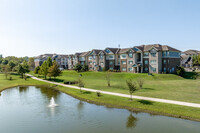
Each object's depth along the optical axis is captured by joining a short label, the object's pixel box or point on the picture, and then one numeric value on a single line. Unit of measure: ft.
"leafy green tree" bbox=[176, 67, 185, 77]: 181.27
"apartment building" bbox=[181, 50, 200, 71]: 293.66
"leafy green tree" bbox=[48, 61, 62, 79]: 181.16
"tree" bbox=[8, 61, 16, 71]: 263.08
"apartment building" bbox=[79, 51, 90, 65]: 284.74
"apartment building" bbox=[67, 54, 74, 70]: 325.07
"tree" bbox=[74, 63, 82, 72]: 248.73
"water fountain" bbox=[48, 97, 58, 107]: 89.87
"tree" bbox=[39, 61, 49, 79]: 193.88
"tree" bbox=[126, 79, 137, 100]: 85.73
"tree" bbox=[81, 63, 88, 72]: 252.85
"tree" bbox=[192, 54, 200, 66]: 237.04
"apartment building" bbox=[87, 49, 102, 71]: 257.34
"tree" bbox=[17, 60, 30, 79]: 212.64
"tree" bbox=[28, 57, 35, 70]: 409.53
